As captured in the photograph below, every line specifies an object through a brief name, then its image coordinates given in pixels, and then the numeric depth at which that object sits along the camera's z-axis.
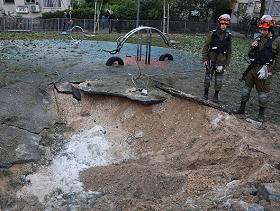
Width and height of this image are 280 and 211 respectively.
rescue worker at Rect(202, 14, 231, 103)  5.66
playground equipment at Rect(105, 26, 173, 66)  8.44
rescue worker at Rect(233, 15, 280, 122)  4.92
